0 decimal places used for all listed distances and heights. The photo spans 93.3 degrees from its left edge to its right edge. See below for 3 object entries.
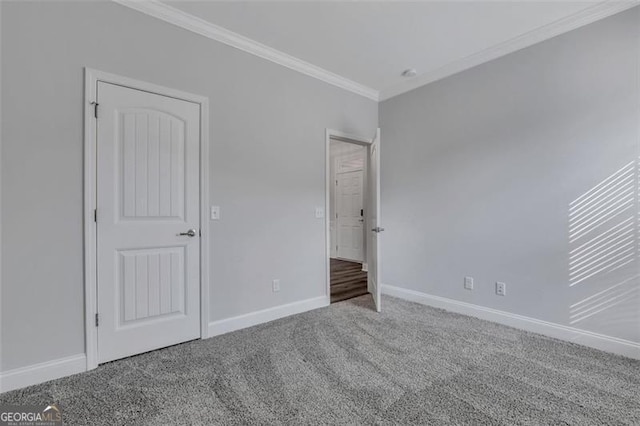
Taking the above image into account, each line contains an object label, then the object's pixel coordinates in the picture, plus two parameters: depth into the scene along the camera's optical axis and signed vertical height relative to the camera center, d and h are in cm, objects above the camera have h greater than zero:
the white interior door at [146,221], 219 -6
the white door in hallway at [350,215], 644 -6
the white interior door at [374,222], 338 -13
